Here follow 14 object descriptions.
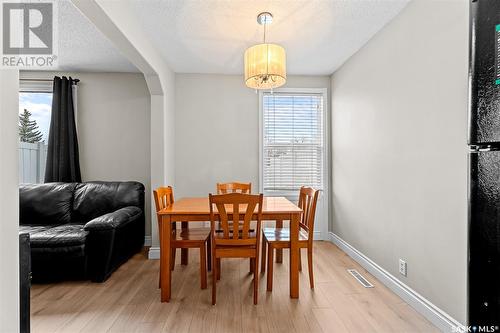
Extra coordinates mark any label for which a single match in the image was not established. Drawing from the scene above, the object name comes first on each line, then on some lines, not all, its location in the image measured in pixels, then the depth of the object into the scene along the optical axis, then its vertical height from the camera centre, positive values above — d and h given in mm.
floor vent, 2596 -1174
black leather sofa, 2600 -696
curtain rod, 3762 +1205
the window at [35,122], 3713 +599
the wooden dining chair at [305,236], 2459 -710
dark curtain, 3633 +352
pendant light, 2402 +952
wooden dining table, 2322 -562
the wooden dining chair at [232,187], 3359 -287
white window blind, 4160 +355
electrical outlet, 2328 -899
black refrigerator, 739 +2
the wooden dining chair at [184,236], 2447 -704
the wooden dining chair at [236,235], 2125 -600
